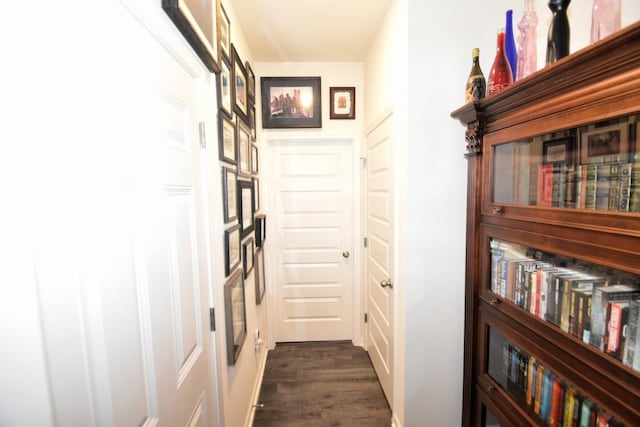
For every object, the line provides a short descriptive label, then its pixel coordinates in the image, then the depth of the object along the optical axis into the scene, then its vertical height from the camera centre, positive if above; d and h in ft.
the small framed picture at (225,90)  4.36 +1.72
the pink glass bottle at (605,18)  2.81 +1.74
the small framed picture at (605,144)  2.54 +0.42
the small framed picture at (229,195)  4.54 -0.02
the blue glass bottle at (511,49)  4.08 +2.07
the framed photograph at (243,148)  5.62 +1.02
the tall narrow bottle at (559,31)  3.10 +1.76
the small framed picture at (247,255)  5.90 -1.39
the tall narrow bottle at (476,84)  4.24 +1.62
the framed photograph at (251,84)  6.96 +2.89
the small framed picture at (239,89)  5.36 +2.25
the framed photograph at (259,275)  7.47 -2.33
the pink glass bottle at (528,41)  3.74 +2.00
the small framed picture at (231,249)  4.48 -0.94
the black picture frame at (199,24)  2.61 +1.82
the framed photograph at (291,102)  8.39 +2.76
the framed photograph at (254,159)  7.43 +0.95
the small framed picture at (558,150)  3.05 +0.43
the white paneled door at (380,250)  6.10 -1.46
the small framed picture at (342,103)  8.51 +2.73
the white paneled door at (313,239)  8.89 -1.52
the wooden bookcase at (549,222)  2.39 -0.37
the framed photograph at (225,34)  4.67 +2.78
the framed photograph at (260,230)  7.48 -1.03
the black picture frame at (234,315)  4.36 -2.05
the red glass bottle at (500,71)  3.94 +1.68
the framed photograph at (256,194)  7.34 -0.02
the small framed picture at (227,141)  4.37 +0.90
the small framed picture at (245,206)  5.65 -0.28
